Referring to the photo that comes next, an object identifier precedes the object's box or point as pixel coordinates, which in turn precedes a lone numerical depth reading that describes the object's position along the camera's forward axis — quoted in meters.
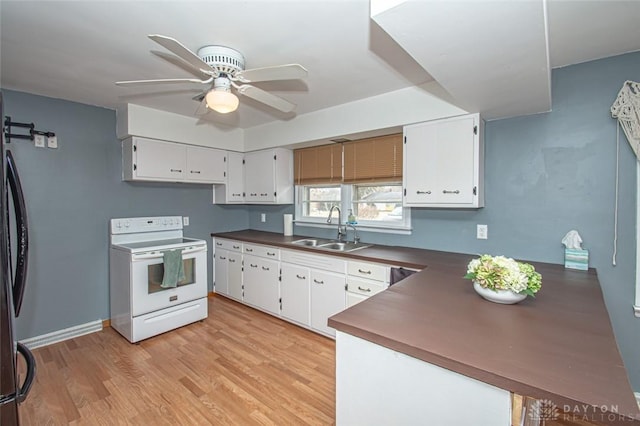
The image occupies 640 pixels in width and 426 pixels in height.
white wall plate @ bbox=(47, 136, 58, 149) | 2.82
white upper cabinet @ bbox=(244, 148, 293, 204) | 3.76
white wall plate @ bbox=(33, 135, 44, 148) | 2.74
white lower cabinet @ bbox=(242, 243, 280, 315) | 3.31
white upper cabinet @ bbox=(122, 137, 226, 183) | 3.12
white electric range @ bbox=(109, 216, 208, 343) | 2.82
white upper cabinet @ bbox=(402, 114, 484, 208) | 2.27
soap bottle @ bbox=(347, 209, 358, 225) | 3.26
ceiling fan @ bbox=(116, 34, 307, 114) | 1.68
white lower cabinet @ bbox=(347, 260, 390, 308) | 2.47
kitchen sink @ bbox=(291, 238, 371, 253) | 3.11
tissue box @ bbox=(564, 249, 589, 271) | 2.01
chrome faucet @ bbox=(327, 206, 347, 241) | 3.41
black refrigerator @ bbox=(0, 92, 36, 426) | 1.03
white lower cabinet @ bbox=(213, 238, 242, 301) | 3.74
